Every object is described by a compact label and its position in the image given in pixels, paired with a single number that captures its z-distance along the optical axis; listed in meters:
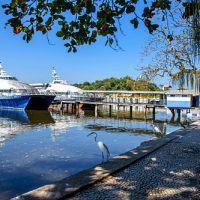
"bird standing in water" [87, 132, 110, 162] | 10.80
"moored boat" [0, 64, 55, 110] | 49.78
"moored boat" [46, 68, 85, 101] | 81.06
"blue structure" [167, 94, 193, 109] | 40.85
